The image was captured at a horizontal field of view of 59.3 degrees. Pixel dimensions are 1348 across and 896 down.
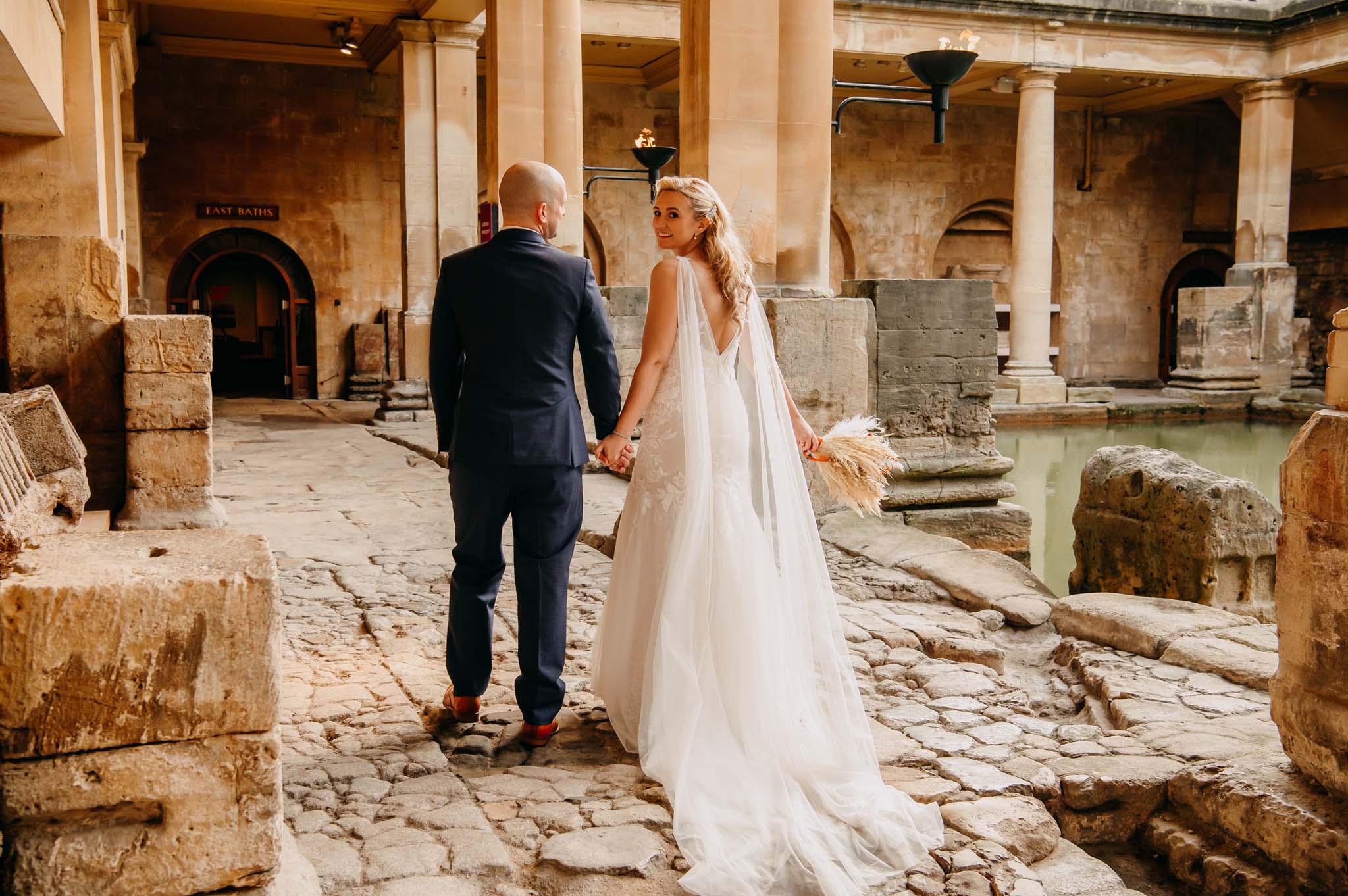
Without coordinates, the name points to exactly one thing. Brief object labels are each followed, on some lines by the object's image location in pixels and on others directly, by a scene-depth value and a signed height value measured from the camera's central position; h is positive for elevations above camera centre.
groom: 3.23 -0.17
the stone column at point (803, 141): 6.64 +1.15
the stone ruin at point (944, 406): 7.07 -0.37
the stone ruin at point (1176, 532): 5.75 -0.95
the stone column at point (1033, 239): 17.39 +1.56
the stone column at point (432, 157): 13.01 +2.06
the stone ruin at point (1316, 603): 2.88 -0.64
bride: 2.79 -0.75
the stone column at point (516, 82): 9.95 +2.21
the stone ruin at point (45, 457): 3.02 -0.34
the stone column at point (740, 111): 6.36 +1.26
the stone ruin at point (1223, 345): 17.83 +0.02
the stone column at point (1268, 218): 18.14 +1.96
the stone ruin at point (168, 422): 4.45 -0.31
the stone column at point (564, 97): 10.09 +2.12
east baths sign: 16.58 +1.85
